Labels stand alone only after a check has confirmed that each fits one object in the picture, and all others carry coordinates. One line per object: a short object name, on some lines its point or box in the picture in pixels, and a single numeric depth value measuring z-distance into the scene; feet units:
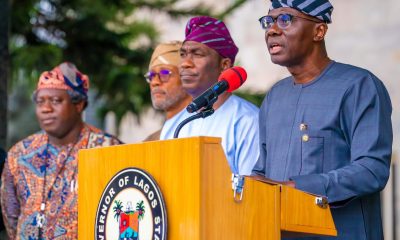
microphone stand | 21.99
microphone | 21.87
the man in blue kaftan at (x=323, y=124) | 22.45
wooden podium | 19.64
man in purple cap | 28.63
